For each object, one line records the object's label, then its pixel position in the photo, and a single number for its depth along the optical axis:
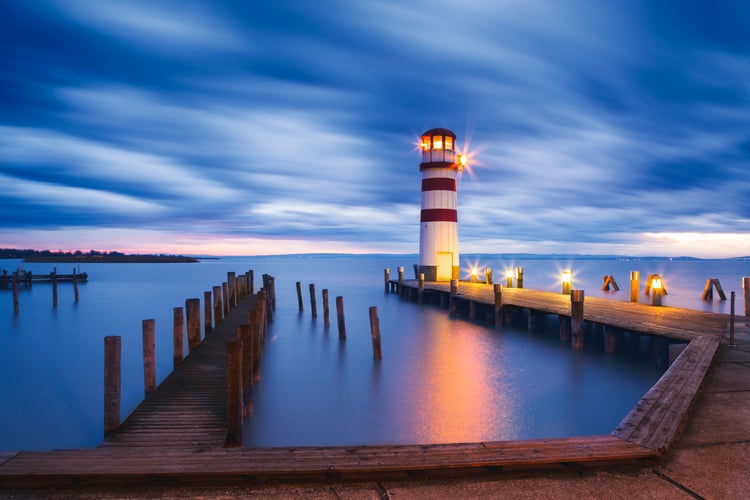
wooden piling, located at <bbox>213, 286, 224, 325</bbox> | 14.88
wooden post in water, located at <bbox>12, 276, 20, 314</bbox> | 23.36
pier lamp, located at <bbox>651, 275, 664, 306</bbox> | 15.19
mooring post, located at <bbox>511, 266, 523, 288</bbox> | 25.80
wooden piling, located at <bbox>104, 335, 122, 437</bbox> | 5.91
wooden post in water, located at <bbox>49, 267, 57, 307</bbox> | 26.48
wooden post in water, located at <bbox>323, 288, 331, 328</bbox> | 17.95
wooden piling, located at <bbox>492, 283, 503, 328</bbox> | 17.17
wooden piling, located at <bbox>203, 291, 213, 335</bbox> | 12.79
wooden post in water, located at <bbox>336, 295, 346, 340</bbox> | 15.94
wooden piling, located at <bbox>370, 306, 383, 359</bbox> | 12.43
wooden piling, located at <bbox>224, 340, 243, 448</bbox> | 5.66
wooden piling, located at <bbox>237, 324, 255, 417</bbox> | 7.17
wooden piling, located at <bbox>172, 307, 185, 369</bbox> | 9.06
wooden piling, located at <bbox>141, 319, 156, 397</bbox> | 7.36
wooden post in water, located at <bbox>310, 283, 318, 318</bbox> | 20.85
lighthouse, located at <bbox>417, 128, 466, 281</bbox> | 25.28
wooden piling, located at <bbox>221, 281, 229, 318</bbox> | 17.54
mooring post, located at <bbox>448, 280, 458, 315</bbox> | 21.33
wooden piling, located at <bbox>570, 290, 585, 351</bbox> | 12.72
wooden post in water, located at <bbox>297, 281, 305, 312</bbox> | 24.74
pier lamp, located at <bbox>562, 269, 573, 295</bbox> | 19.80
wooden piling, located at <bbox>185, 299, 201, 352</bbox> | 10.18
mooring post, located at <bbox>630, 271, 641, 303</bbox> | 16.45
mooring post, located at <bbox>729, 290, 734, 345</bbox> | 8.41
